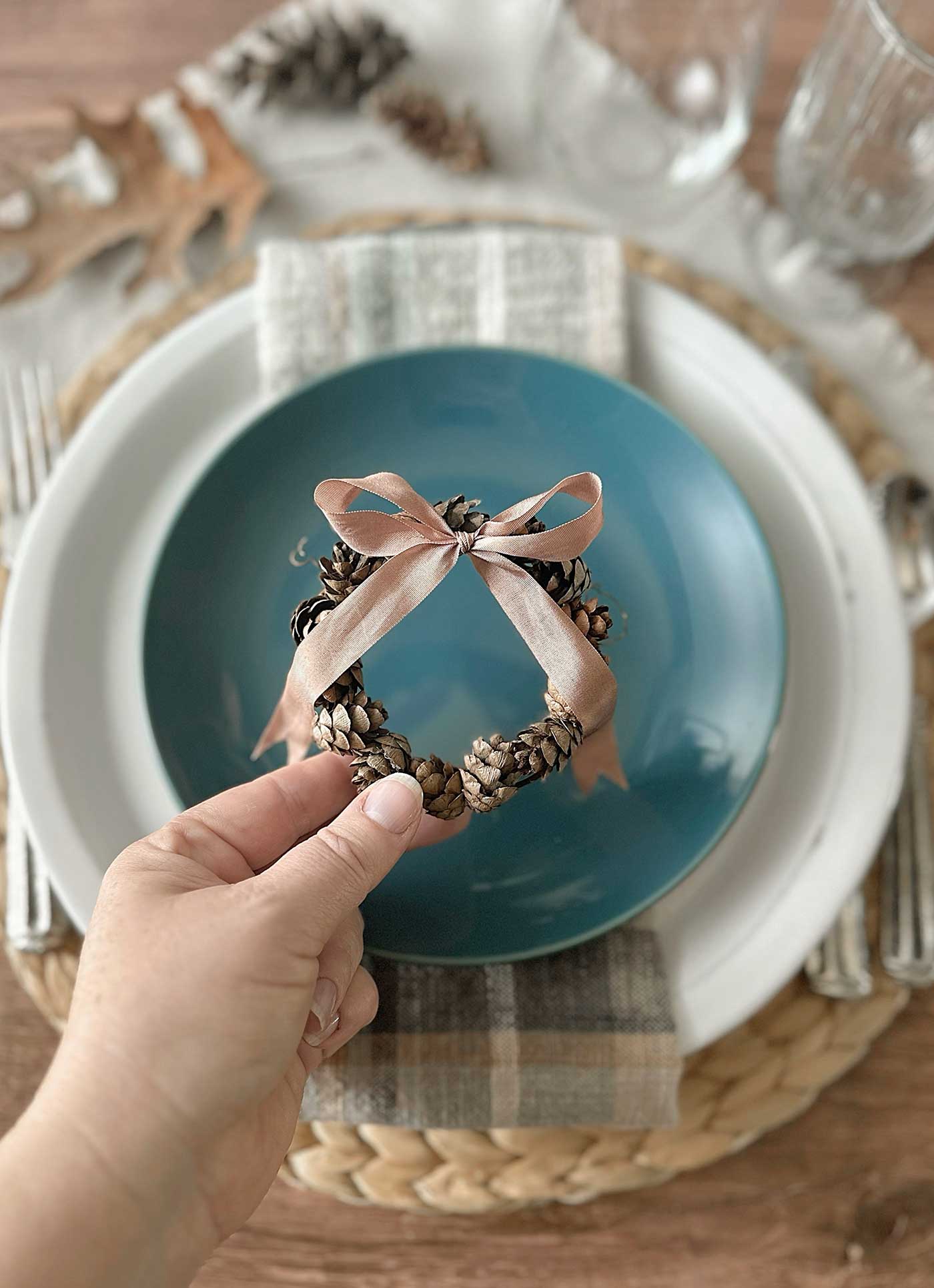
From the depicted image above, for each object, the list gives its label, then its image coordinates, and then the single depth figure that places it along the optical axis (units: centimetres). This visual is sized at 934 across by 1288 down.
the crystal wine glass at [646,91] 80
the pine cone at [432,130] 79
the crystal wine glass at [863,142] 70
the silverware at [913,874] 63
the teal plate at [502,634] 54
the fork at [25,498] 59
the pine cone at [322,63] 78
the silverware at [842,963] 61
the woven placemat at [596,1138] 58
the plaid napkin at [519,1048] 54
